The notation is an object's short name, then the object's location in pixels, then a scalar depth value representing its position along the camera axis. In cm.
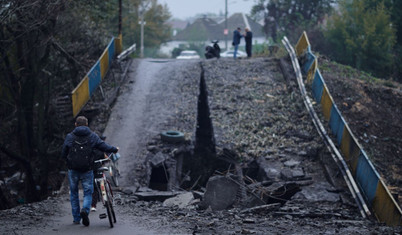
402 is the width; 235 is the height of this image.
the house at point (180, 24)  15050
